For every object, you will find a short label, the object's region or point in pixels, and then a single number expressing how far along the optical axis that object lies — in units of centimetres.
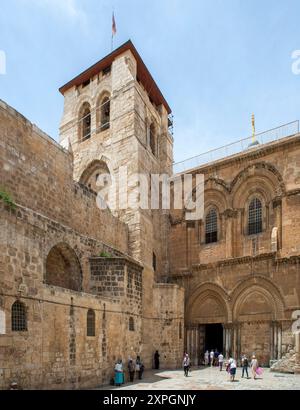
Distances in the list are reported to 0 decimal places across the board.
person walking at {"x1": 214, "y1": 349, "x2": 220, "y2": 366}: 2047
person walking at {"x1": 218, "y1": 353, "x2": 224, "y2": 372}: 1825
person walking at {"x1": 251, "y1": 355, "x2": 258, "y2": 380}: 1515
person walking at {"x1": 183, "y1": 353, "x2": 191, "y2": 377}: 1628
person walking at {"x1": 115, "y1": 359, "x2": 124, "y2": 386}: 1344
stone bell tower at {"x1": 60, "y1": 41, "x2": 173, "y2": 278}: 2170
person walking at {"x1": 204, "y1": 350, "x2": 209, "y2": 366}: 2048
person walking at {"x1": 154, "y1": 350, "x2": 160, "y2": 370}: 1944
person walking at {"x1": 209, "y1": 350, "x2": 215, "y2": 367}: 1997
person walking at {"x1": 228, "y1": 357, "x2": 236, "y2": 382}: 1451
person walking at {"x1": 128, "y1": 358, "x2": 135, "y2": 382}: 1486
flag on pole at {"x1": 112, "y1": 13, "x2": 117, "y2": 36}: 2585
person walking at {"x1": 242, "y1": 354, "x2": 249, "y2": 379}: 1573
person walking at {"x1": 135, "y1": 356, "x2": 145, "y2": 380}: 1528
